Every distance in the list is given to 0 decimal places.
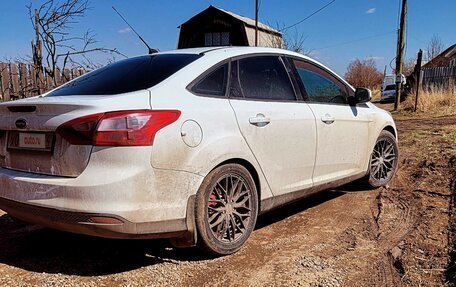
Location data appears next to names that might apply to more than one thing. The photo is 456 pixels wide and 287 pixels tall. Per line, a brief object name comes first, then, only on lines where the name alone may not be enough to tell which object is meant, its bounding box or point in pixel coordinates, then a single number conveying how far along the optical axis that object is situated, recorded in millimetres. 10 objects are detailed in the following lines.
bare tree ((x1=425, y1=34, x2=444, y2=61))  51006
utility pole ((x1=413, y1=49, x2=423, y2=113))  16878
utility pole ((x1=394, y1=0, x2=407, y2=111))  17875
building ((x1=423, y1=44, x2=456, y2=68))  37844
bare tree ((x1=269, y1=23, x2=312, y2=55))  21542
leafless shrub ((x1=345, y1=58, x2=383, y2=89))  51594
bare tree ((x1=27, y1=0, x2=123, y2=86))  7887
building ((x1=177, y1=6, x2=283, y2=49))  29875
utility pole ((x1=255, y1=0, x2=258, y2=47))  20797
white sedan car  2668
